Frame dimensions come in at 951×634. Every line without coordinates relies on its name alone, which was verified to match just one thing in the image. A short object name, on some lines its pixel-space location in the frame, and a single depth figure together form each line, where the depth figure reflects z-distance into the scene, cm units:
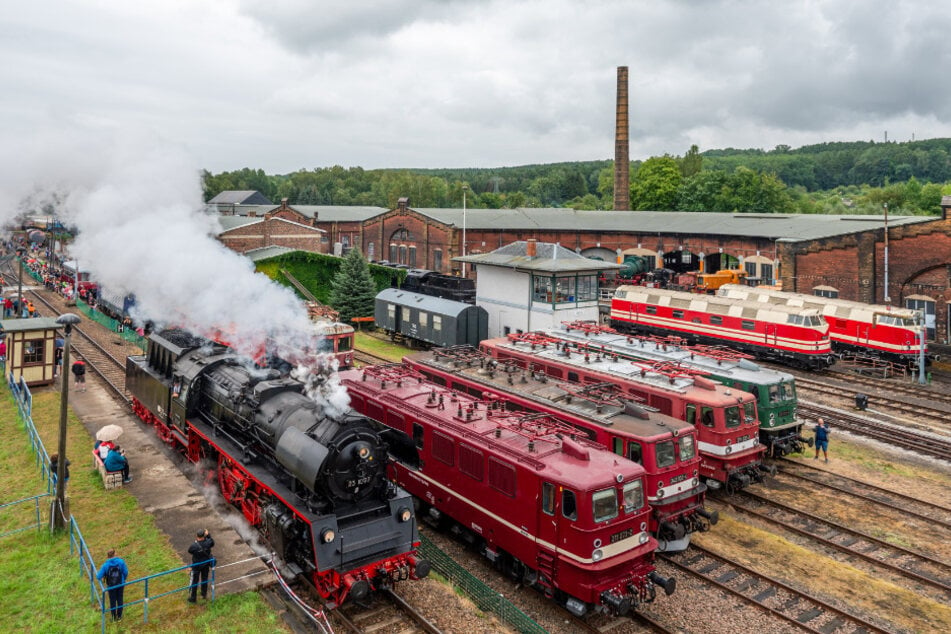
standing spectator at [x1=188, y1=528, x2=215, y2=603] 1201
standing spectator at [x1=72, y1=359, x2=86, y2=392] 2567
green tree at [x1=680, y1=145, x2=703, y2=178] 12031
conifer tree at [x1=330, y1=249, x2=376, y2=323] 4338
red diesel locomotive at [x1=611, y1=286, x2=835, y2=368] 3112
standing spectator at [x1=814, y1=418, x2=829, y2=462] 2053
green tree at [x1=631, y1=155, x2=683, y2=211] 8012
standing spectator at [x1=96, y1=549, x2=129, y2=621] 1130
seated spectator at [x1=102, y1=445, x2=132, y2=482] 1662
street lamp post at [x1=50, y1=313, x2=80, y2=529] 1446
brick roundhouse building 3581
